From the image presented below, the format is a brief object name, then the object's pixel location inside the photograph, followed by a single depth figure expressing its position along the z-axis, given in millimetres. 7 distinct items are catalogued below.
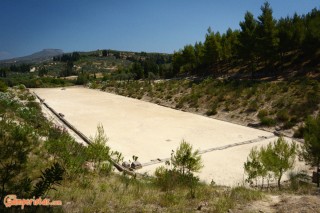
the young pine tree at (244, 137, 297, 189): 8500
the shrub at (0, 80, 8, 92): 36062
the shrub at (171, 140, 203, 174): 8859
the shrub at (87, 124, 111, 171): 9672
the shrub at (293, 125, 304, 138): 15867
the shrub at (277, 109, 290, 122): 18600
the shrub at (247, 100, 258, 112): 21756
